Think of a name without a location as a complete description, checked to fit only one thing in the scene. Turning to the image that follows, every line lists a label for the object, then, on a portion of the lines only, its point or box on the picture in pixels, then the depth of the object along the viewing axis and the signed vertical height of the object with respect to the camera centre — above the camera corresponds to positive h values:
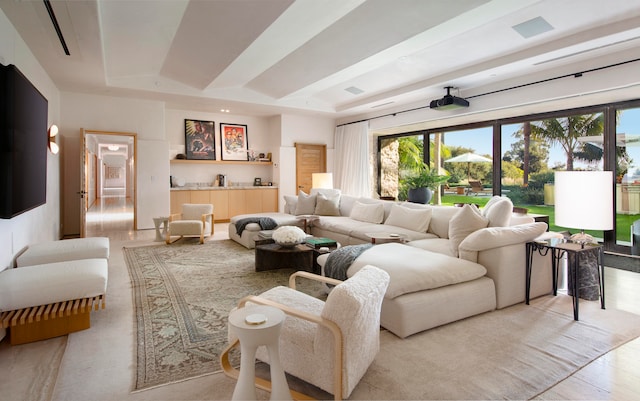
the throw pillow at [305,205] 6.64 -0.13
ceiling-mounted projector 5.77 +1.54
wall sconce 4.86 +0.84
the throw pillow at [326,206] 6.55 -0.15
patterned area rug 2.22 -0.92
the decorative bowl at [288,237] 4.18 -0.45
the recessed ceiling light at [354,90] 7.00 +2.13
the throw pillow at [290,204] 6.91 -0.11
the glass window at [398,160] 8.10 +0.87
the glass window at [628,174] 4.76 +0.30
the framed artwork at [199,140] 8.30 +1.38
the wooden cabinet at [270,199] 8.84 -0.02
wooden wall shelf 8.16 +0.87
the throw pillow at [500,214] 3.41 -0.16
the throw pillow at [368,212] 5.64 -0.24
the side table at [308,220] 5.85 -0.36
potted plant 6.50 +0.25
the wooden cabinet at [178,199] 7.94 -0.01
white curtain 8.37 +0.92
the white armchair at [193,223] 5.82 -0.39
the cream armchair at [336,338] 1.77 -0.74
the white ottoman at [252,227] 5.50 -0.46
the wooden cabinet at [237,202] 8.52 -0.09
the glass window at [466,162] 6.53 +0.68
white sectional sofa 2.63 -0.59
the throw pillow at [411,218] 4.84 -0.29
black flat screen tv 2.54 +0.45
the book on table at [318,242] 4.23 -0.53
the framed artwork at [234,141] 8.73 +1.41
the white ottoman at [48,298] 2.36 -0.68
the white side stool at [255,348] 1.63 -0.69
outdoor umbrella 6.58 +0.72
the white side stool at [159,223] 6.02 -0.40
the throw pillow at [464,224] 3.37 -0.25
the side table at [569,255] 2.93 -0.53
